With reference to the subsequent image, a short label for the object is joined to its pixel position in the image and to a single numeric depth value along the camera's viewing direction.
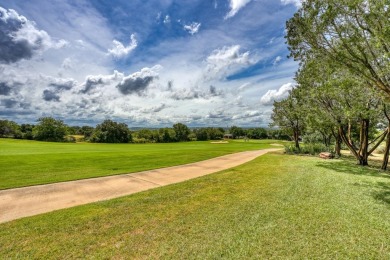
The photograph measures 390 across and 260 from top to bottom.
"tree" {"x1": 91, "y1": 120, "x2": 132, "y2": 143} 75.82
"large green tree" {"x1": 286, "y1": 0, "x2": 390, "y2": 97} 6.89
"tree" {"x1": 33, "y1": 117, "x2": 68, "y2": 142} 71.38
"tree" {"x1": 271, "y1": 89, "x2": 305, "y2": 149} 24.02
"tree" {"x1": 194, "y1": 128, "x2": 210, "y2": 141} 91.26
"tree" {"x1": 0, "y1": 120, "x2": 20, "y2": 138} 74.31
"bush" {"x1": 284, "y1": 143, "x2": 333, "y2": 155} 23.61
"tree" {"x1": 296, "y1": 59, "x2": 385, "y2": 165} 9.17
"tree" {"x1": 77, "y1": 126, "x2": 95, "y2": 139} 87.14
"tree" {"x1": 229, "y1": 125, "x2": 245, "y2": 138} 108.88
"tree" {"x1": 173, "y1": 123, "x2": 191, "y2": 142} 86.14
